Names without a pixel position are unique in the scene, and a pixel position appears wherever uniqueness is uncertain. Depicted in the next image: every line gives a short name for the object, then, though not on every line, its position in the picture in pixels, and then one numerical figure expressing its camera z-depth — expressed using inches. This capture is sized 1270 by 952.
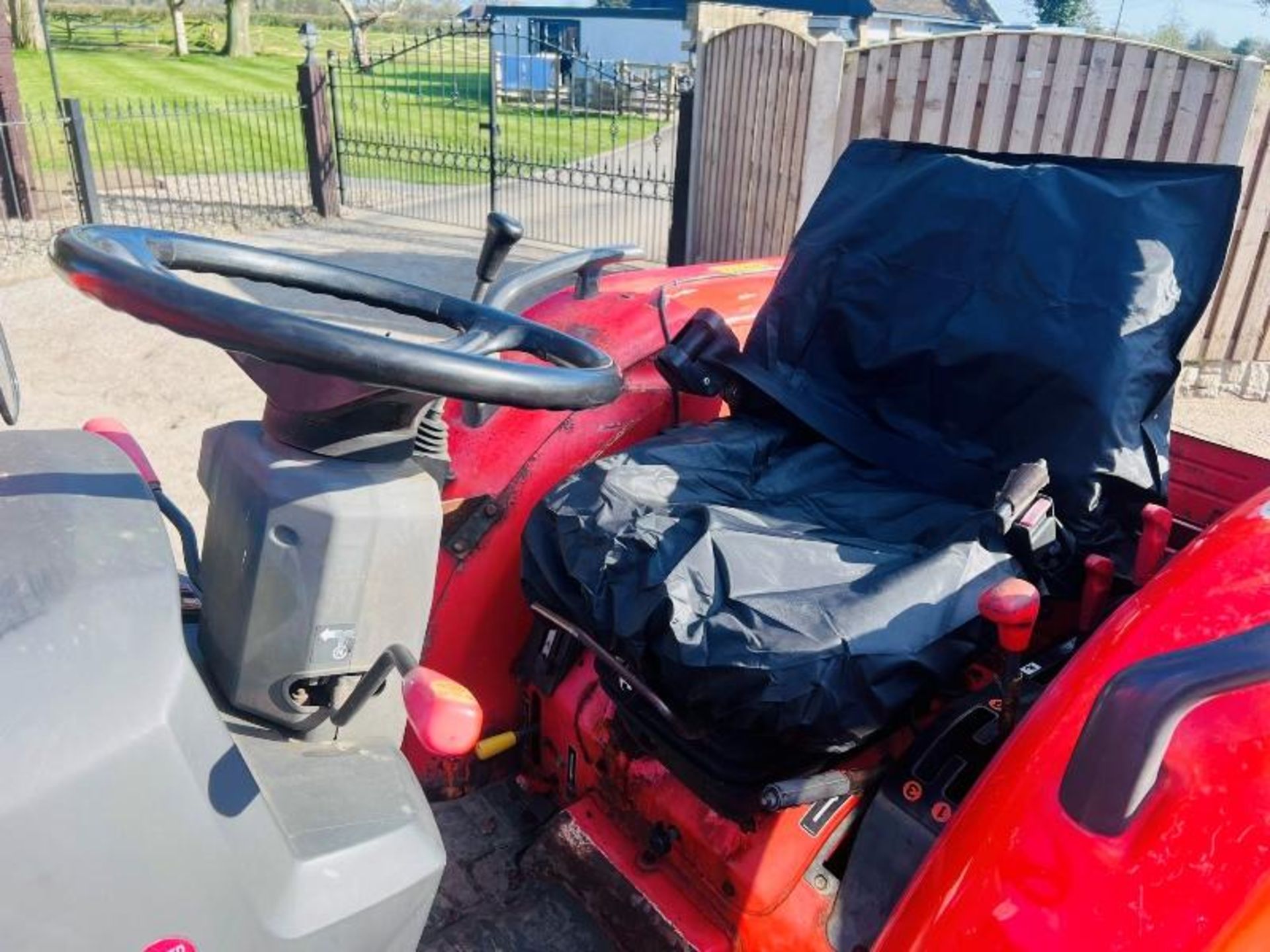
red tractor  37.5
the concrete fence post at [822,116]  256.4
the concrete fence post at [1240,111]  206.1
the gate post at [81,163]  308.8
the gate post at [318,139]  374.0
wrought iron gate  354.9
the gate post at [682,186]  307.8
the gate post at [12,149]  318.7
